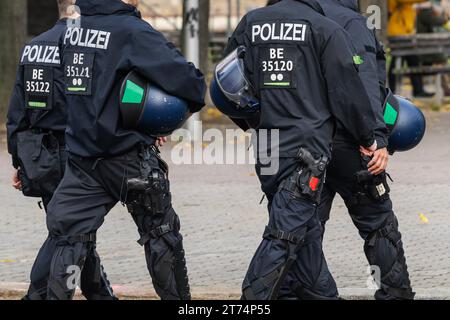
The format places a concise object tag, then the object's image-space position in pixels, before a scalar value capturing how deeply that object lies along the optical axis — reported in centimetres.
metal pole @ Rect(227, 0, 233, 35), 4668
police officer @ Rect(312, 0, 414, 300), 1305
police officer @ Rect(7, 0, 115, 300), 1340
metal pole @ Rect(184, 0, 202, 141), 2858
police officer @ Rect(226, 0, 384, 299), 1221
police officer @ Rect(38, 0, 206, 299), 1219
